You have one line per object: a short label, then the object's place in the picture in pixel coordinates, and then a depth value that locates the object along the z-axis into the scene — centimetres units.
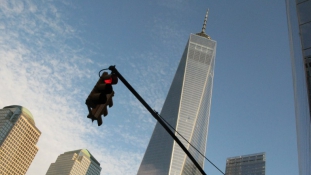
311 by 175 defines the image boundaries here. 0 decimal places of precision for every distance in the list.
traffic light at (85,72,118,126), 539
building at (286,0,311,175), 1398
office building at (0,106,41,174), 18275
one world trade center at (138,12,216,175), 18338
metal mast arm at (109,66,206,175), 617
